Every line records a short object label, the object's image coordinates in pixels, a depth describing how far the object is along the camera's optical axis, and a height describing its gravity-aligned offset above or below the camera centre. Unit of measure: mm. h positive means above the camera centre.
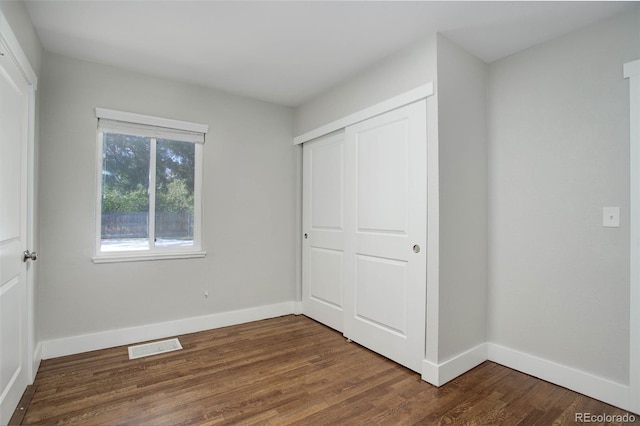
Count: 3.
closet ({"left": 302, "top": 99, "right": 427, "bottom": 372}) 2500 -162
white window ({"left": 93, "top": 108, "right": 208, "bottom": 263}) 2994 +237
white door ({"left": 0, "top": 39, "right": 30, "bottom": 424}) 1716 -134
